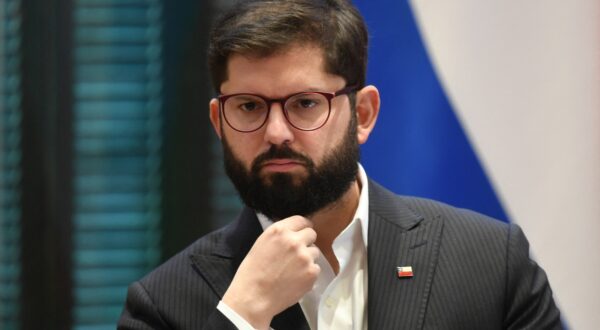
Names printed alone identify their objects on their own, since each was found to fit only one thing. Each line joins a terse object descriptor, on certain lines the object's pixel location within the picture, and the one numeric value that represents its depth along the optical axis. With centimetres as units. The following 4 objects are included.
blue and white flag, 597
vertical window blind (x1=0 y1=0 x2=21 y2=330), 830
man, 500
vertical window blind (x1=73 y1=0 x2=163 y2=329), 842
